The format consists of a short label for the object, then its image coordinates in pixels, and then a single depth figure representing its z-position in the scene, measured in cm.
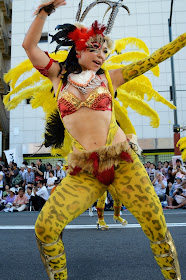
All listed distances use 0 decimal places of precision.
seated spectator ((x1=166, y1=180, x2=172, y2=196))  1002
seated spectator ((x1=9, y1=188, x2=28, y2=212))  1044
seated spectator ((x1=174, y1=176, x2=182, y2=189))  932
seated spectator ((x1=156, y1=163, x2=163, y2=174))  1060
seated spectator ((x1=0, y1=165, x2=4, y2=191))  1135
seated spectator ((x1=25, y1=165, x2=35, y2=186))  1145
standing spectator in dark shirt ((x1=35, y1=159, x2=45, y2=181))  1115
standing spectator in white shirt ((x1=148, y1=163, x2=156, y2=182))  1047
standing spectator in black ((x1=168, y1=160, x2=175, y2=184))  1040
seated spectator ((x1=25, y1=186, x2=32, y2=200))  1039
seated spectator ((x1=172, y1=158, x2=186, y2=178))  965
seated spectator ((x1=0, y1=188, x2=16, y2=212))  1060
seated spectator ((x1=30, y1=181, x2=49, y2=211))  998
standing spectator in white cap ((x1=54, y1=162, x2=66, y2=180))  1087
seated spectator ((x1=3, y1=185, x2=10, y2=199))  1098
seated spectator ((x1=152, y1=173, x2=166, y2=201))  976
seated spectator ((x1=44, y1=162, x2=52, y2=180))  1116
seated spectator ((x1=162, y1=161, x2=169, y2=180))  1080
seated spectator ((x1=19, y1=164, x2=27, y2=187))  1162
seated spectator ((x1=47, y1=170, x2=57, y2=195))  1030
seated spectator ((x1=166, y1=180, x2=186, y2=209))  923
